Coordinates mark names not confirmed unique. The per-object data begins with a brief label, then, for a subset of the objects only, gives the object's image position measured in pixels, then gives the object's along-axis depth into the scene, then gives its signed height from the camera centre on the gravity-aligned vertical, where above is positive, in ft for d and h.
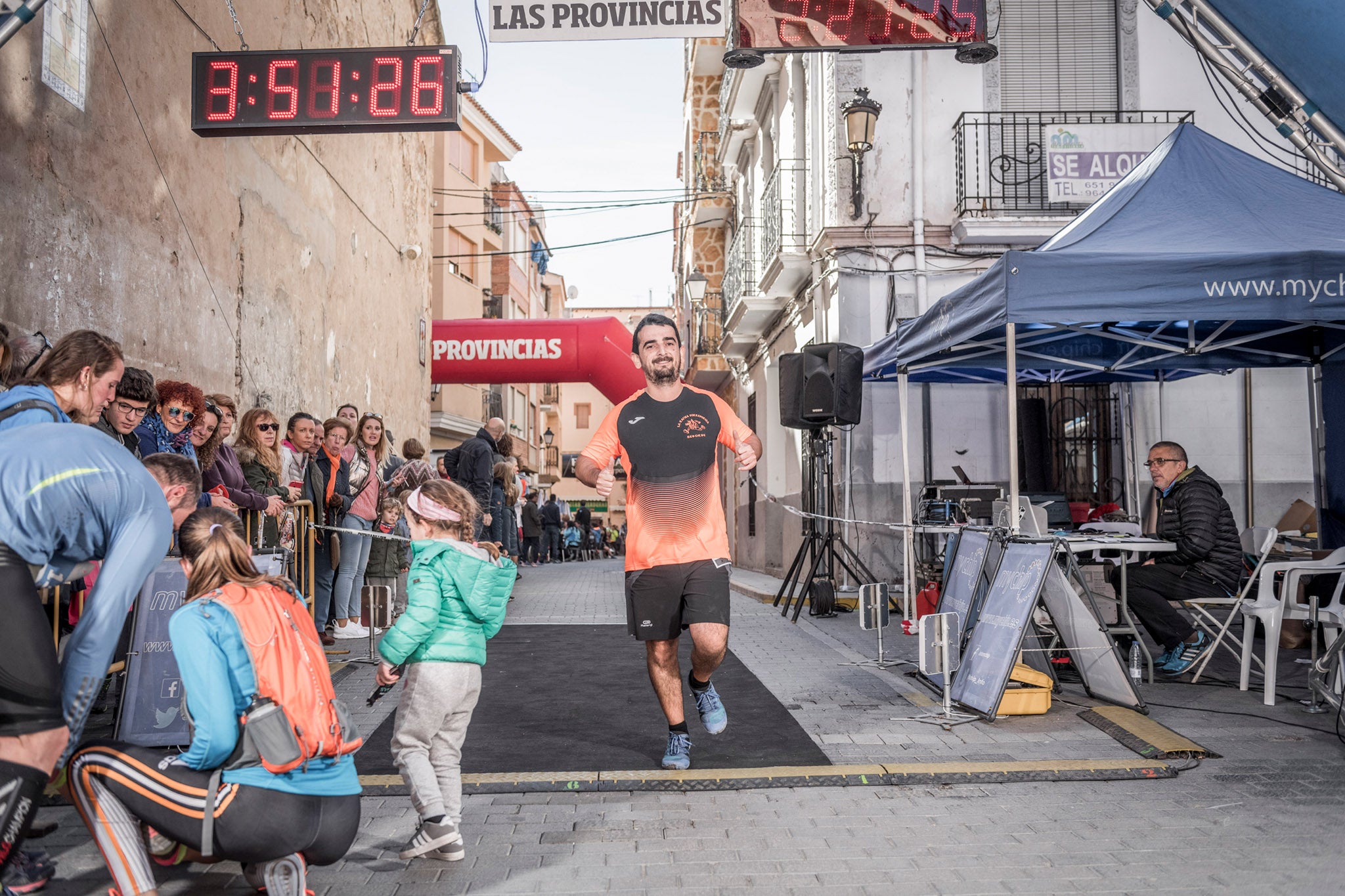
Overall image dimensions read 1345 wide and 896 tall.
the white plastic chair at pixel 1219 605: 23.44 -2.50
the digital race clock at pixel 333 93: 27.58 +9.72
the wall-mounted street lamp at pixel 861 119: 42.47 +13.81
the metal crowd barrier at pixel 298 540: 24.73 -1.05
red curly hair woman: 21.91 +1.54
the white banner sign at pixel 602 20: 24.97 +10.29
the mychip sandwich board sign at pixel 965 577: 23.34 -1.77
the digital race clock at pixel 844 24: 25.76 +10.53
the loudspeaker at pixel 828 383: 36.99 +3.55
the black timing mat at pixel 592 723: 17.72 -4.11
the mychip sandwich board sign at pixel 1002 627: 20.18 -2.43
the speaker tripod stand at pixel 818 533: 39.09 -1.40
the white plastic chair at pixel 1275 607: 21.77 -2.26
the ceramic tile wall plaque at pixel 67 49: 24.32 +9.72
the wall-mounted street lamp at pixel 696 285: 81.51 +14.91
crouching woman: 10.43 -2.47
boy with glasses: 19.12 +1.50
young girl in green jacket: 12.83 -1.77
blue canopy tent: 21.81 +4.29
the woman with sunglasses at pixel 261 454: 27.22 +1.00
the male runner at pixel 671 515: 17.15 -0.34
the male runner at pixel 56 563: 10.06 -0.62
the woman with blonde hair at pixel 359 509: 31.60 -0.40
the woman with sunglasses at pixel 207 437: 23.68 +1.22
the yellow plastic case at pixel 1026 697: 20.79 -3.70
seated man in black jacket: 25.03 -1.75
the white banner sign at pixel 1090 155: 44.80 +13.17
